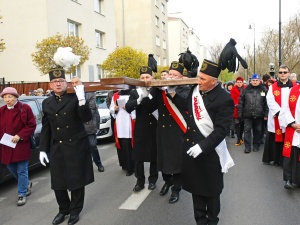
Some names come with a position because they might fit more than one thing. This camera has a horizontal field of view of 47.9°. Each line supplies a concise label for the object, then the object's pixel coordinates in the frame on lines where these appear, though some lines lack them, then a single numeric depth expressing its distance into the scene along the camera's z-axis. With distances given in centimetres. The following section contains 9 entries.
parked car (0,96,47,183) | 571
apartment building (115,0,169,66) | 4012
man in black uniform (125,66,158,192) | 553
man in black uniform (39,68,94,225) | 434
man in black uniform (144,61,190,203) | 496
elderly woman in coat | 527
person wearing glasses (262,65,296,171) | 670
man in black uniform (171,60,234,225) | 340
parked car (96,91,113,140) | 1037
